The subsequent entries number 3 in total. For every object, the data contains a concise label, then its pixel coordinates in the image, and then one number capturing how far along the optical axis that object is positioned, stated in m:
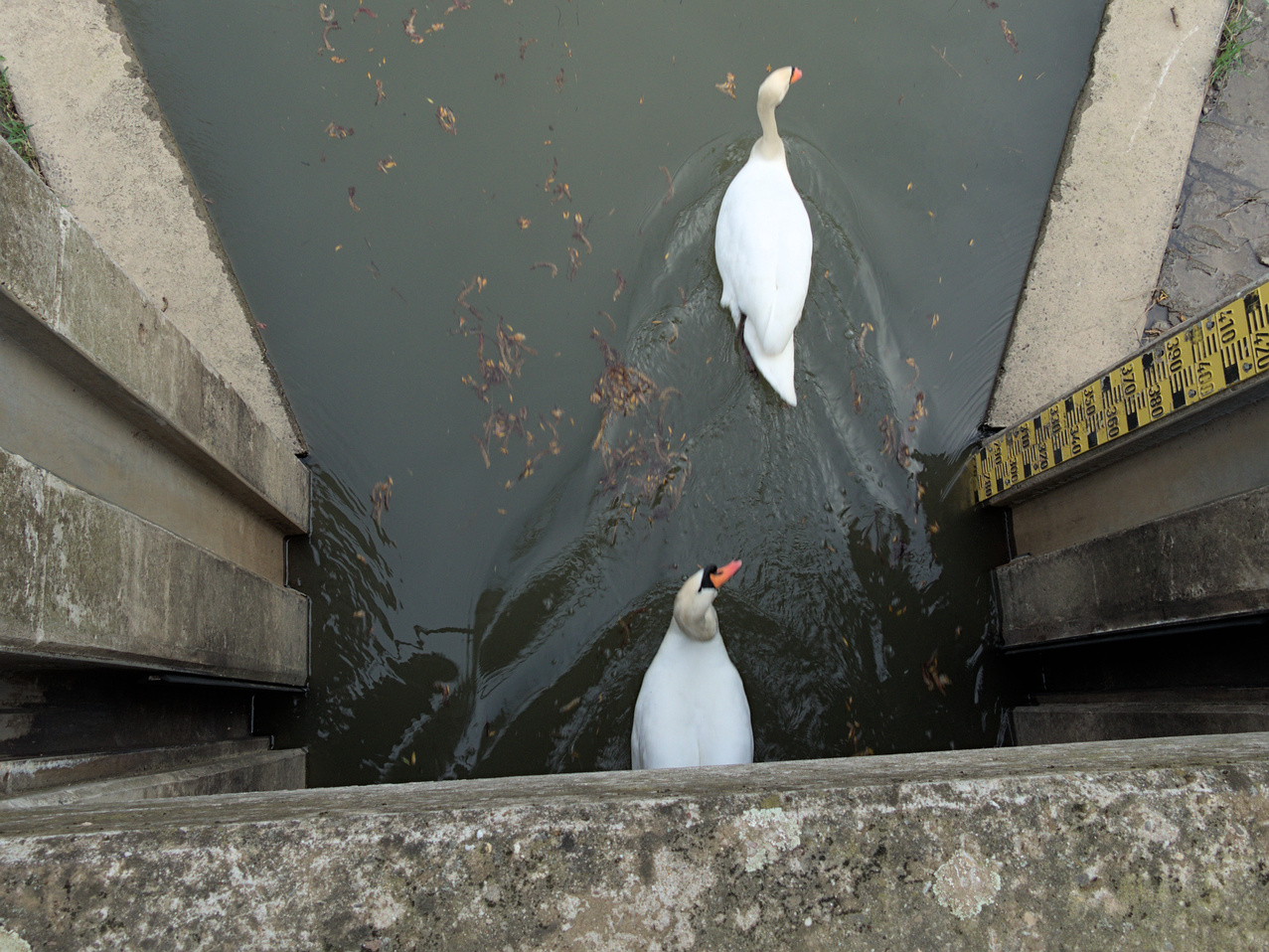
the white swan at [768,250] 3.52
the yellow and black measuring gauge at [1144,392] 2.34
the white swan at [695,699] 3.10
